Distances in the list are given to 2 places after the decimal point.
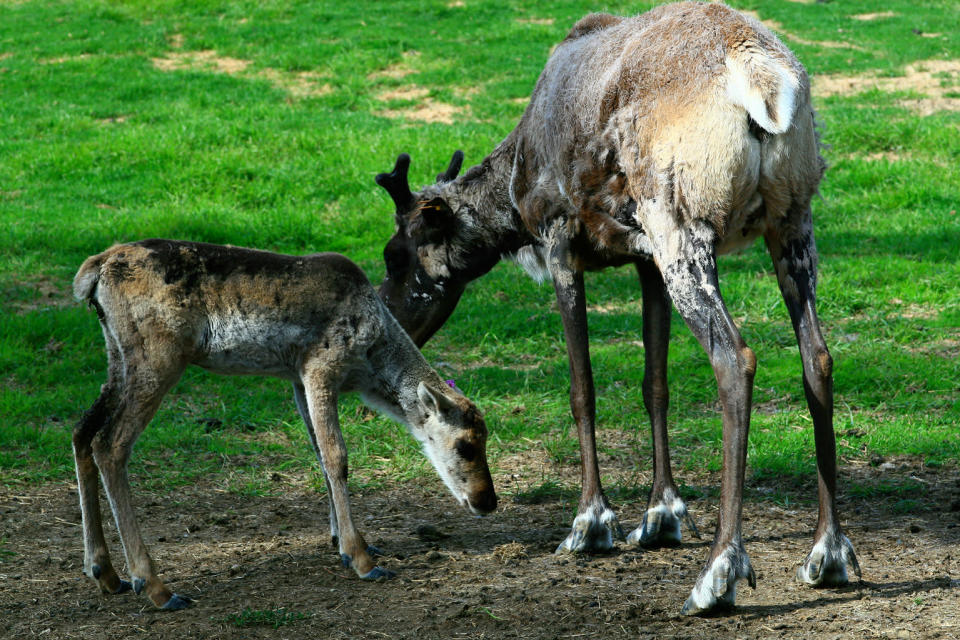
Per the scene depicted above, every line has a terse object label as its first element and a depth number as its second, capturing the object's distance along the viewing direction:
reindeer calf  10.18
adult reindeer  9.37
